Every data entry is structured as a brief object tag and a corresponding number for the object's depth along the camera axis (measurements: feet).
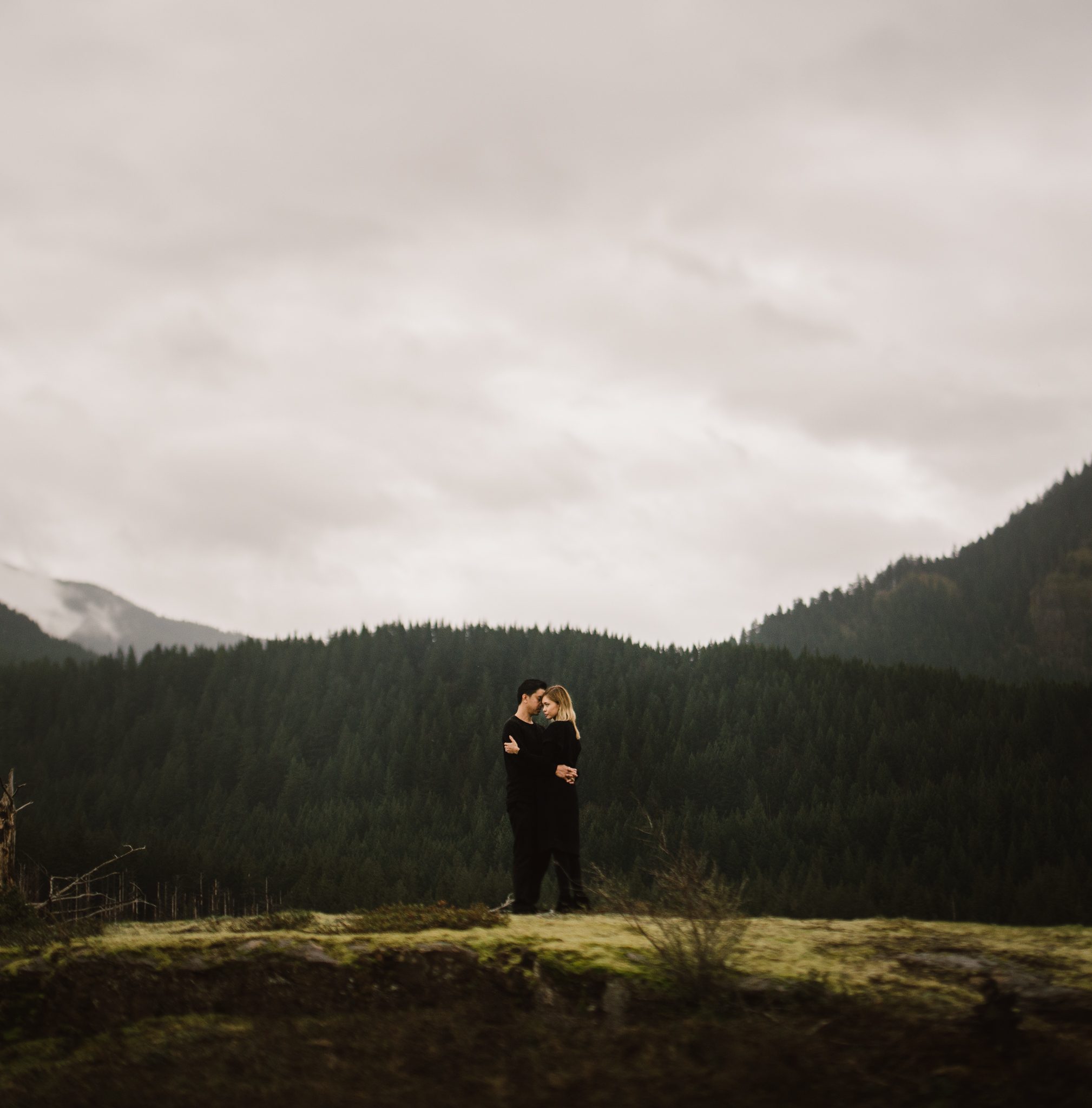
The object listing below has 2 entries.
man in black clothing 33.81
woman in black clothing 33.63
